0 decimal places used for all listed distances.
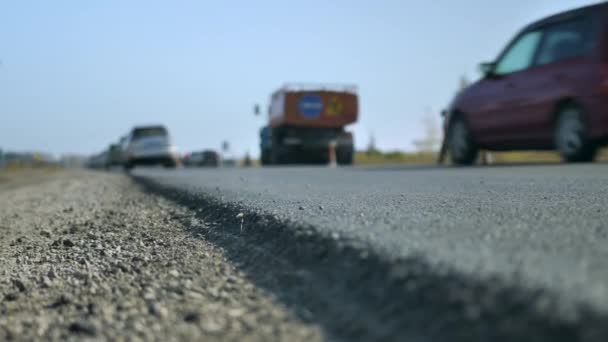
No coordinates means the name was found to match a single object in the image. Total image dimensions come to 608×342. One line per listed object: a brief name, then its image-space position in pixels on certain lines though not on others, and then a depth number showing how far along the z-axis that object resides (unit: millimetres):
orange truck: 22828
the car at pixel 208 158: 42331
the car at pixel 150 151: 26078
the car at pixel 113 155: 37197
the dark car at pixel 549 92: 7945
